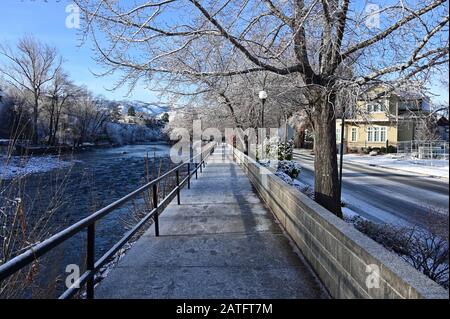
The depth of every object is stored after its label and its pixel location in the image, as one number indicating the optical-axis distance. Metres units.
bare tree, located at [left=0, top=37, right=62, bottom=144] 29.00
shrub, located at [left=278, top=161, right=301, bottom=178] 16.05
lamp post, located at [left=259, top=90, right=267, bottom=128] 12.18
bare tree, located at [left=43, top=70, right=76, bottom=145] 50.10
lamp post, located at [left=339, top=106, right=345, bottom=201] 7.32
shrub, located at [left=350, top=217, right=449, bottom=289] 3.19
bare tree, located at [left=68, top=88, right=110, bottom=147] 54.13
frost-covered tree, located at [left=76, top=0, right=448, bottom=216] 5.70
